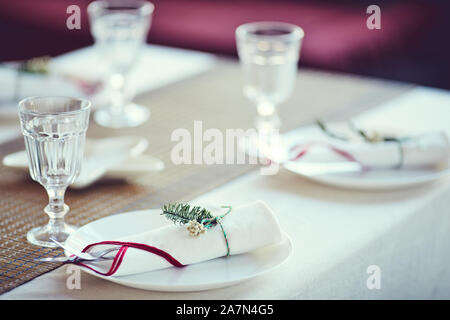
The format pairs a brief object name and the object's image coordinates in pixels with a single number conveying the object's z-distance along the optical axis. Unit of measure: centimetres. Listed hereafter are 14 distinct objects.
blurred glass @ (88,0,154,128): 150
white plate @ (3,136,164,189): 125
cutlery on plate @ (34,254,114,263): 103
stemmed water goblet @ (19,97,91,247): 108
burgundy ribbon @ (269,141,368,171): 127
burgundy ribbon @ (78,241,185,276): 103
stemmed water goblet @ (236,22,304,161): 141
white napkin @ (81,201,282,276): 103
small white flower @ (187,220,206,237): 105
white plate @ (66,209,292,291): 101
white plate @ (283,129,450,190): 123
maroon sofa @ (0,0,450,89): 275
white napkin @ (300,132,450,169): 127
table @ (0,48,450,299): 104
